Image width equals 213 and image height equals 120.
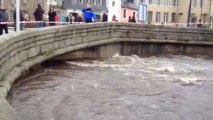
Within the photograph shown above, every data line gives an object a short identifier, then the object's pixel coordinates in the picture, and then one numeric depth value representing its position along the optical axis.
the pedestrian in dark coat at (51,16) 21.70
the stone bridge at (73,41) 10.43
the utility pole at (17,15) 14.23
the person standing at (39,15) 21.03
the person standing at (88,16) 22.48
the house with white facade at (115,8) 65.19
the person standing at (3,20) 15.59
